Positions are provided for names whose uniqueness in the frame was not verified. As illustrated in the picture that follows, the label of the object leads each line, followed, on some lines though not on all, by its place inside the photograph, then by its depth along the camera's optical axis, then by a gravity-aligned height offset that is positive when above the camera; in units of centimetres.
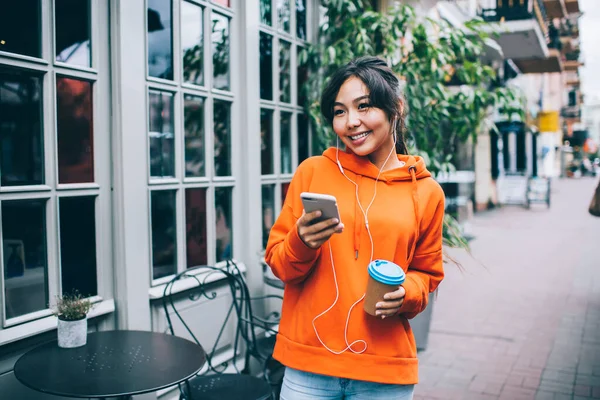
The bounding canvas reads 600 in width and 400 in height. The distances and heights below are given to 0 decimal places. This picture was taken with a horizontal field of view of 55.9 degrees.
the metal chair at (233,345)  275 -99
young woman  173 -23
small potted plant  238 -56
